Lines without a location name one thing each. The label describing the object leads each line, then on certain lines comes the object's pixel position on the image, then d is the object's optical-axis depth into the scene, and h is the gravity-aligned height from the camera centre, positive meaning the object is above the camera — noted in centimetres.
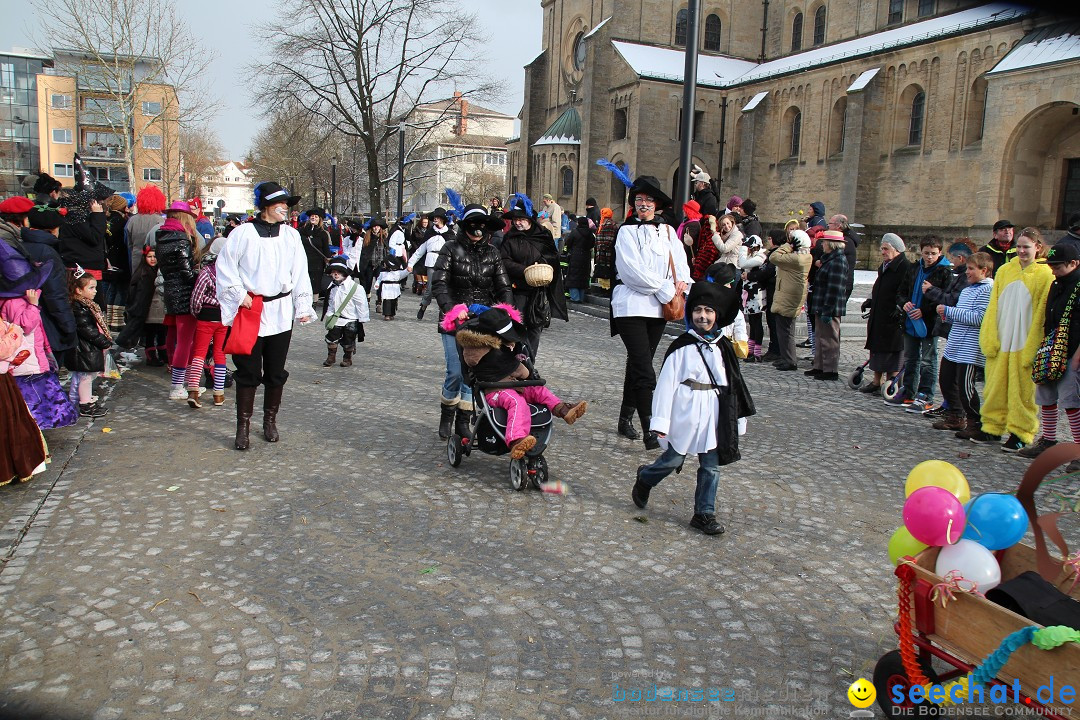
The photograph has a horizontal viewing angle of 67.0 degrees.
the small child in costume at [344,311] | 1073 -88
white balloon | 302 -109
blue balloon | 309 -94
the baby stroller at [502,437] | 589 -139
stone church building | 2738 +667
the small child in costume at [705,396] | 502 -84
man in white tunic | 664 -39
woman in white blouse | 699 -18
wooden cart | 255 -120
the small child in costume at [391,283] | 1588 -71
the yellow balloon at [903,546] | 330 -113
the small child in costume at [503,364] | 592 -85
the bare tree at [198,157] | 6804 +736
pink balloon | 306 -92
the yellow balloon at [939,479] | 326 -84
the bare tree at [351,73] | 3878 +831
